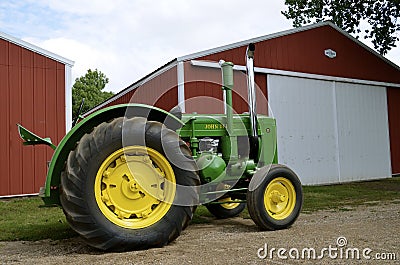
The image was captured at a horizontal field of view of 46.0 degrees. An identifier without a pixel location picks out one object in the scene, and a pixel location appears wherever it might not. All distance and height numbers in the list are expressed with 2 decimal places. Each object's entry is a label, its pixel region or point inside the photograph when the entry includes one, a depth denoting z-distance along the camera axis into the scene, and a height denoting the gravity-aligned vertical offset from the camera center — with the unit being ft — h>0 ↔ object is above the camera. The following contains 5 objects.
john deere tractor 13.17 -0.60
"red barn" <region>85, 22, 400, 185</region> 35.12 +5.40
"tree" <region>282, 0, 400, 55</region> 49.26 +15.07
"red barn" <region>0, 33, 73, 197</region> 29.66 +3.84
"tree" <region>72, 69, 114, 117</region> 124.98 +20.57
